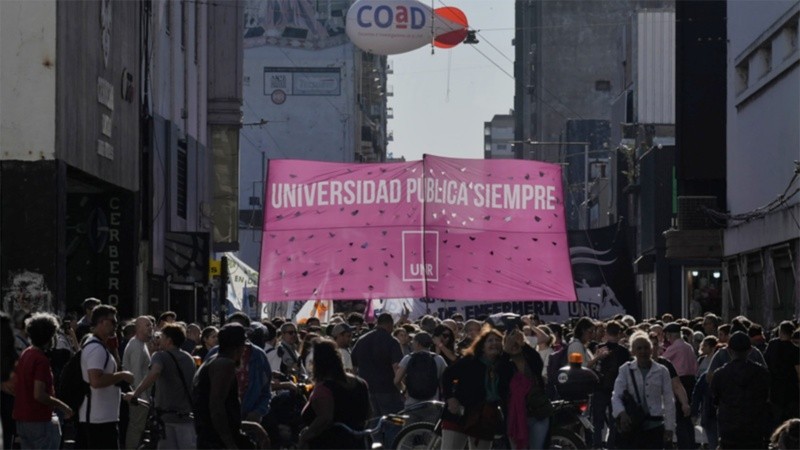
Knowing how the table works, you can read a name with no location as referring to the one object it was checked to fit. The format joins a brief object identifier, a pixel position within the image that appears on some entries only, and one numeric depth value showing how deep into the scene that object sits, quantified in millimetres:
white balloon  40531
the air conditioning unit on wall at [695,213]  40531
